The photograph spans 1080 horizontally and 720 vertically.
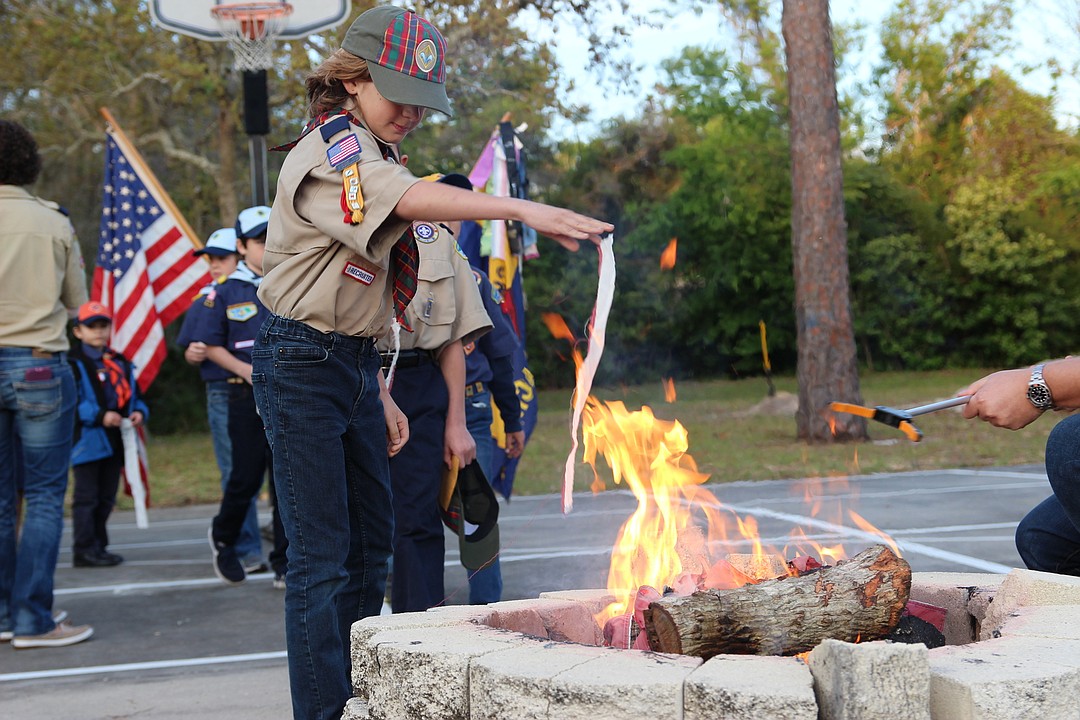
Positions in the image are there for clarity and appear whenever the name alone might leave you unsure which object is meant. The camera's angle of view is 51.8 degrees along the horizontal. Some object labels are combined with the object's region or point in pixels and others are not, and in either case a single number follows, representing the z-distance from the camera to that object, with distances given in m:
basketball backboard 9.09
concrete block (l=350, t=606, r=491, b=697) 2.94
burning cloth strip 2.83
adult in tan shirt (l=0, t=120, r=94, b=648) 5.33
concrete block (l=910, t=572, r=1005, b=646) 3.36
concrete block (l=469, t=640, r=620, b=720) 2.47
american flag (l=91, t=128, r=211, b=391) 9.85
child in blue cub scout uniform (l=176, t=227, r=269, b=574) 6.93
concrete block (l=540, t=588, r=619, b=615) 3.54
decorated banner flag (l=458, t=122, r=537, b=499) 6.93
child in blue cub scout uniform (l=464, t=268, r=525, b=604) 5.38
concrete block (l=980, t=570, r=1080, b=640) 3.03
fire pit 2.31
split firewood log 2.88
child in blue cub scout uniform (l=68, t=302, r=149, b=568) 8.02
